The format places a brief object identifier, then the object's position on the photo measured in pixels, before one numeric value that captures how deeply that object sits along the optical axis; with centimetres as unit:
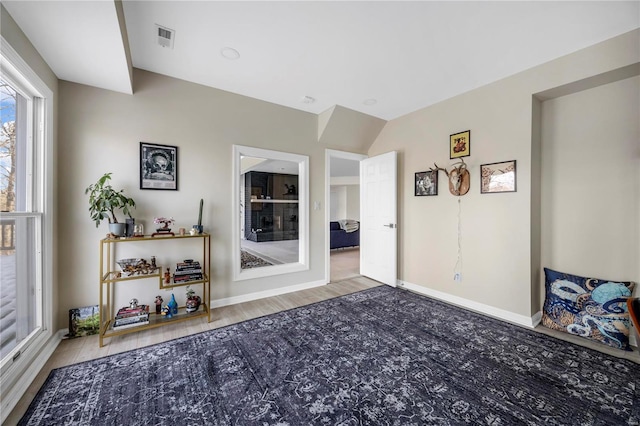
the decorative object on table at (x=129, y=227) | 240
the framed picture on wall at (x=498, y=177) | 273
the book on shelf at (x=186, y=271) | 264
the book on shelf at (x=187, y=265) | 268
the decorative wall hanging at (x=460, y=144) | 309
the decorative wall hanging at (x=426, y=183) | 345
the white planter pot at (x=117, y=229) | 232
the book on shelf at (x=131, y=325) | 233
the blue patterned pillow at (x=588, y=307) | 219
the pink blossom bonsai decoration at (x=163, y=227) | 254
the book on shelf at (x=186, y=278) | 261
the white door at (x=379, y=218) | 386
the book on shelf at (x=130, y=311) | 241
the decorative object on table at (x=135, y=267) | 237
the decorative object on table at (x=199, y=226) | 278
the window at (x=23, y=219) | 166
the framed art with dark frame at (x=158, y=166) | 266
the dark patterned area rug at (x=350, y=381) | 149
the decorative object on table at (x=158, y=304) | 270
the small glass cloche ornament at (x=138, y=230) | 249
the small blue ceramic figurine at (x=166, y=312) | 264
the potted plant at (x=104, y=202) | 228
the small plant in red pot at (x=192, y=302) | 275
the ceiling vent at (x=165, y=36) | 203
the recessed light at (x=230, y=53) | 229
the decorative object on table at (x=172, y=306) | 267
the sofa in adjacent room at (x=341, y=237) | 707
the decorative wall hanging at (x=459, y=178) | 310
